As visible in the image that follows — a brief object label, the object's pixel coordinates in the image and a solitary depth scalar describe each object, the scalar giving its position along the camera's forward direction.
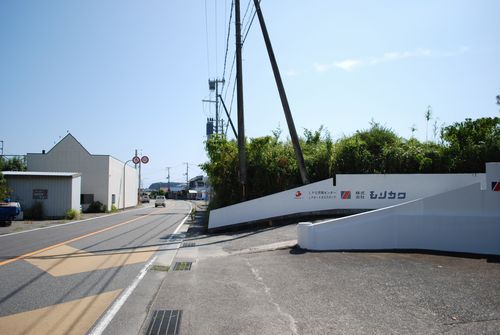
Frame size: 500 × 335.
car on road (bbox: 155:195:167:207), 61.16
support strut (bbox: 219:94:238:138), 32.79
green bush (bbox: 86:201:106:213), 42.72
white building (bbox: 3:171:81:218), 30.53
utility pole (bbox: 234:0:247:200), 19.28
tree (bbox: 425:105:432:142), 28.46
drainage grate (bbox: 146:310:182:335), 4.97
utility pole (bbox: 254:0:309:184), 17.86
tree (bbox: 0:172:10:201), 26.92
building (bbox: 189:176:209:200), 108.19
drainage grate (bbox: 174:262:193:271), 9.22
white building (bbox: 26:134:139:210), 44.06
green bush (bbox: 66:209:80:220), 30.53
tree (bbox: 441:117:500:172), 20.17
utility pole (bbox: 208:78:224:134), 45.16
